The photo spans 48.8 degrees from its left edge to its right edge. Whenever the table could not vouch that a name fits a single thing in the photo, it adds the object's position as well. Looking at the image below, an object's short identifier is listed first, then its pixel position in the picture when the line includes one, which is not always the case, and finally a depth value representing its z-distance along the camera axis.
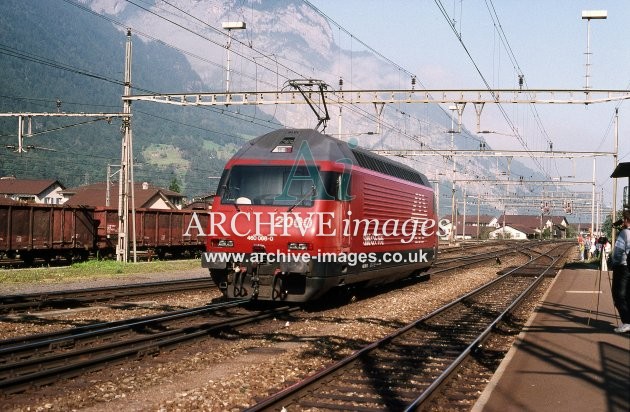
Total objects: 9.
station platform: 7.23
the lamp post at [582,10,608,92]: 24.94
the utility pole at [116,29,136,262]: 28.34
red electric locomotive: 13.84
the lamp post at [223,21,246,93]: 26.08
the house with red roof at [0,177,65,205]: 87.31
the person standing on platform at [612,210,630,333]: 10.71
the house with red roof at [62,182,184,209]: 70.38
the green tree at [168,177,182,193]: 123.44
